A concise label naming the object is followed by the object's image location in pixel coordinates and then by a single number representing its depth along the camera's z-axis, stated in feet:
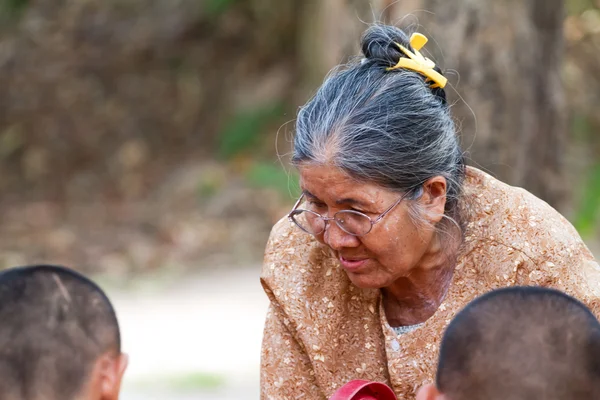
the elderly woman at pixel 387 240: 16.93
